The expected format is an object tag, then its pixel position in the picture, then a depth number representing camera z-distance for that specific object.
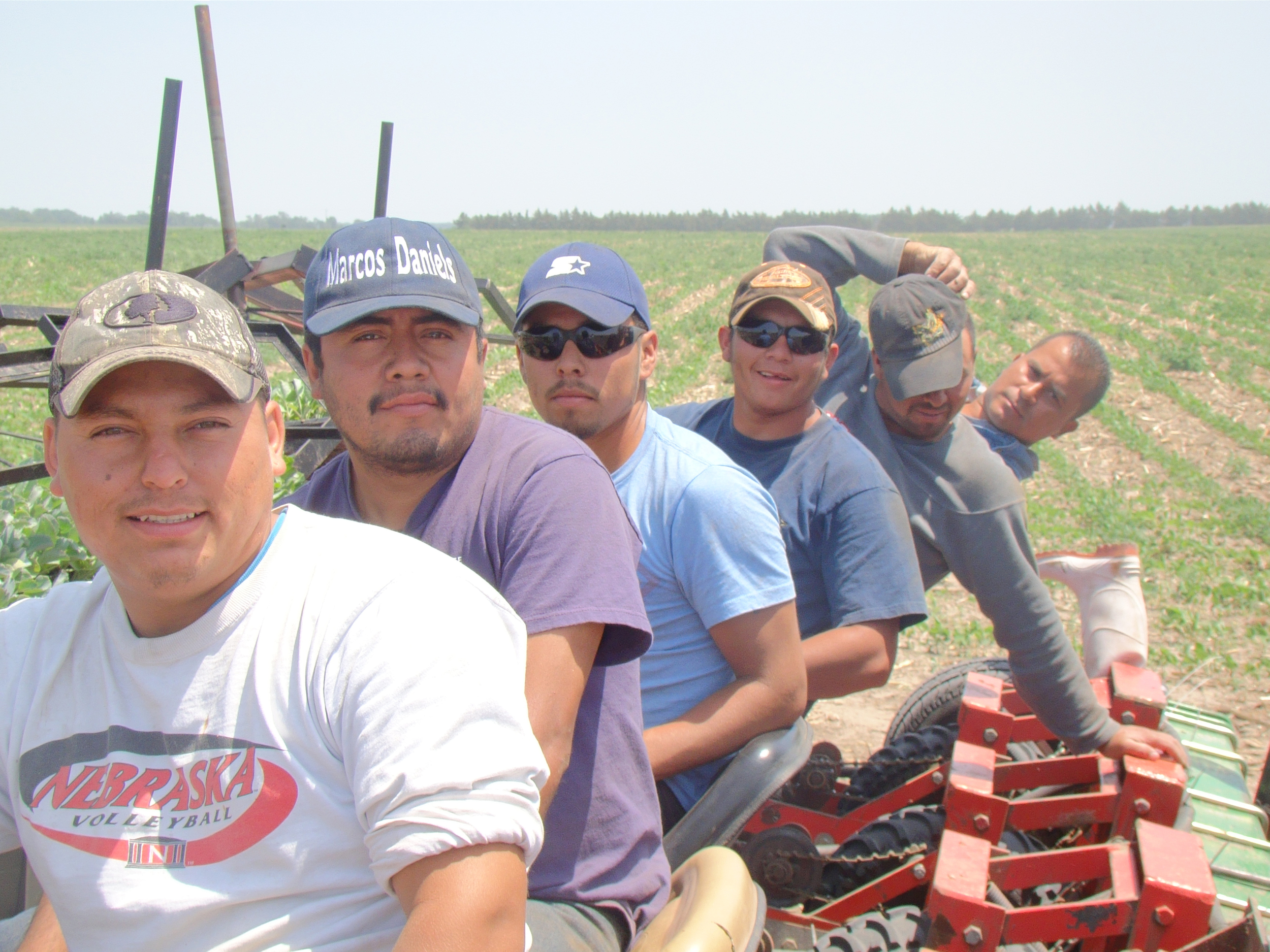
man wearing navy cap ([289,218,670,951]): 1.47
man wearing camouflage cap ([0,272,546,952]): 1.06
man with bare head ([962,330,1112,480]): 3.38
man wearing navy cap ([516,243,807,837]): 2.03
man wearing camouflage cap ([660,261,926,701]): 2.42
